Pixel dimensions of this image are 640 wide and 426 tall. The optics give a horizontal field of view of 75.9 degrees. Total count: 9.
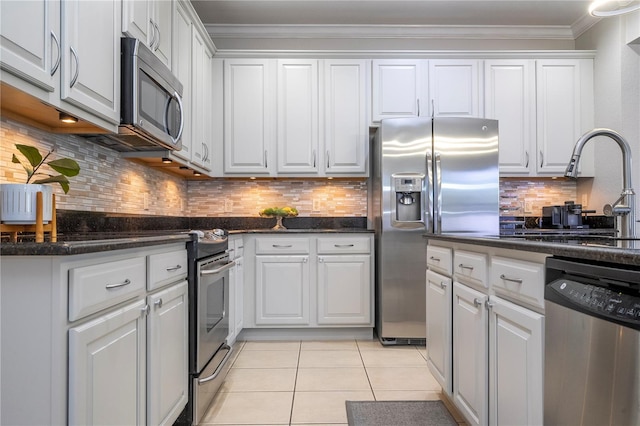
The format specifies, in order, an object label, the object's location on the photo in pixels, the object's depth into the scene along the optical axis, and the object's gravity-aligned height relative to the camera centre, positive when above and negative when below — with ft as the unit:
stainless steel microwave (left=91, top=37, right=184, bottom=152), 6.48 +1.96
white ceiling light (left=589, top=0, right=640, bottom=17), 5.64 +2.93
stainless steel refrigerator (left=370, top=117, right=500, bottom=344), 10.95 +0.57
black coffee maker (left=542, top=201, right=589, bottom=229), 12.07 +0.05
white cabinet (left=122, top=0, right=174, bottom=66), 6.58 +3.42
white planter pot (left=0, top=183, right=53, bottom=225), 4.43 +0.14
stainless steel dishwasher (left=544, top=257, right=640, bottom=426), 2.85 -0.99
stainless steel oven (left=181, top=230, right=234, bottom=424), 6.45 -1.79
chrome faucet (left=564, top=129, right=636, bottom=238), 4.64 +0.50
